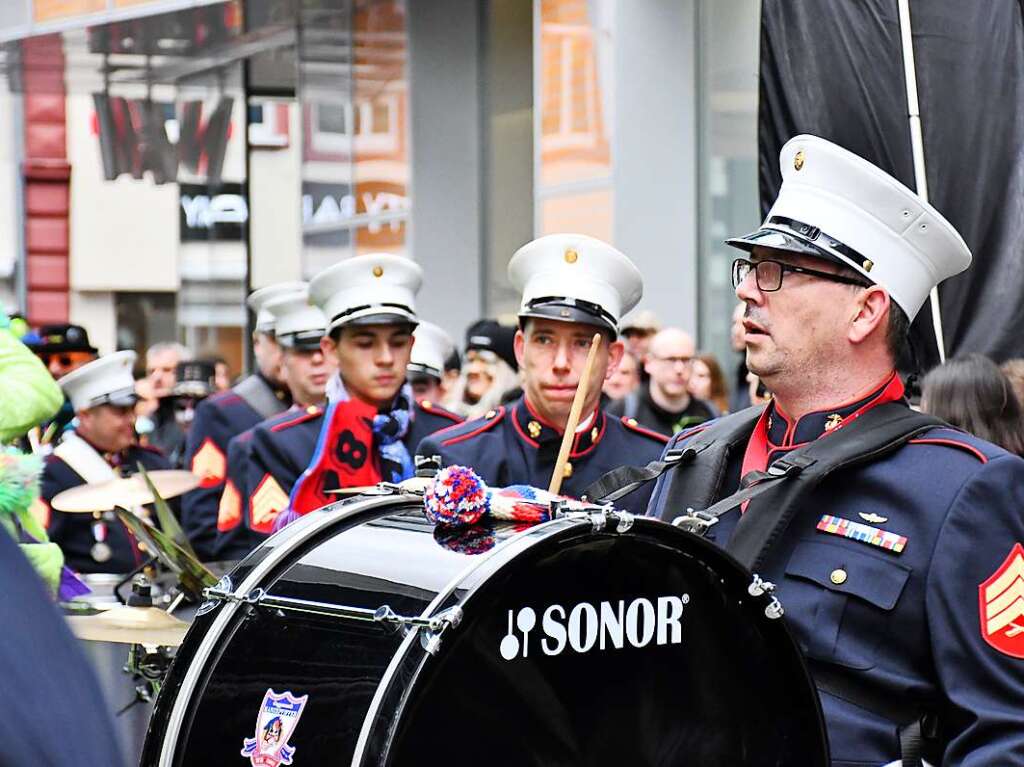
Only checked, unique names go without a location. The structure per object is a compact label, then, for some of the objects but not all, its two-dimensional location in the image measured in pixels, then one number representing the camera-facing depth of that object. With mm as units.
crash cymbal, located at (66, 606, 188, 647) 6769
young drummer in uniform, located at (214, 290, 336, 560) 10937
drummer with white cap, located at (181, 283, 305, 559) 14709
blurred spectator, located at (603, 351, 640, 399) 16089
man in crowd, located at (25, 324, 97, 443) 17746
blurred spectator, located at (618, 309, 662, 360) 16438
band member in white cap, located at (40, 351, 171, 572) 13560
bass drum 4549
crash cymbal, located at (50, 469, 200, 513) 10995
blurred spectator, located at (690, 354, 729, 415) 16133
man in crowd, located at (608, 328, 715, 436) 14876
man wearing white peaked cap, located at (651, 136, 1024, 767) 5338
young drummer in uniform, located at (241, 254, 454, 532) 9534
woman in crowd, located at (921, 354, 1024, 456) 8154
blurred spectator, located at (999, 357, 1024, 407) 8524
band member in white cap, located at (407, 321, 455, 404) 16176
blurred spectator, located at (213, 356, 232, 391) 23385
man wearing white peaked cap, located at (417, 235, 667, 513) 8575
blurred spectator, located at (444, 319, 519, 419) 15697
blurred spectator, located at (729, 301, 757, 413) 15903
